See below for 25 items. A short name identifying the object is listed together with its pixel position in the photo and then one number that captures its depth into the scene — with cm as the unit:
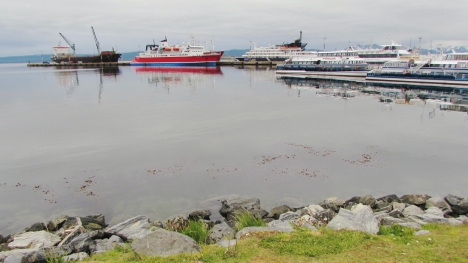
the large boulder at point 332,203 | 1119
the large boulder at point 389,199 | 1211
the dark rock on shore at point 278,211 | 1113
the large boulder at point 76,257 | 736
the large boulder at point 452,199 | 1147
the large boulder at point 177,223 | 940
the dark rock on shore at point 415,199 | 1170
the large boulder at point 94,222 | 1026
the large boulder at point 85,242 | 837
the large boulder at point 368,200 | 1152
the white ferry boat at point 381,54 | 9416
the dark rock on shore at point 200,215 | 1103
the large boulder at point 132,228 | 942
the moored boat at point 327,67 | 7675
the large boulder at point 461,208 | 1081
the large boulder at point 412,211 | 1035
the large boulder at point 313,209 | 997
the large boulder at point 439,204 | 1101
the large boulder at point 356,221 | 805
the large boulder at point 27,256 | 707
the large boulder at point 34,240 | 878
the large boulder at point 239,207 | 1102
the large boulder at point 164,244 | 682
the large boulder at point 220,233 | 825
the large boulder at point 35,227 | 1023
